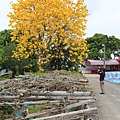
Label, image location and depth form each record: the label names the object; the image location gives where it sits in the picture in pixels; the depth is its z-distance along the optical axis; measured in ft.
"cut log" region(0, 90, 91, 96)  30.29
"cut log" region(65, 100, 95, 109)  26.29
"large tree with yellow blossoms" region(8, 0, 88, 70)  66.95
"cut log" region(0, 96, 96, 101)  28.58
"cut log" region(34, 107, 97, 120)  22.31
